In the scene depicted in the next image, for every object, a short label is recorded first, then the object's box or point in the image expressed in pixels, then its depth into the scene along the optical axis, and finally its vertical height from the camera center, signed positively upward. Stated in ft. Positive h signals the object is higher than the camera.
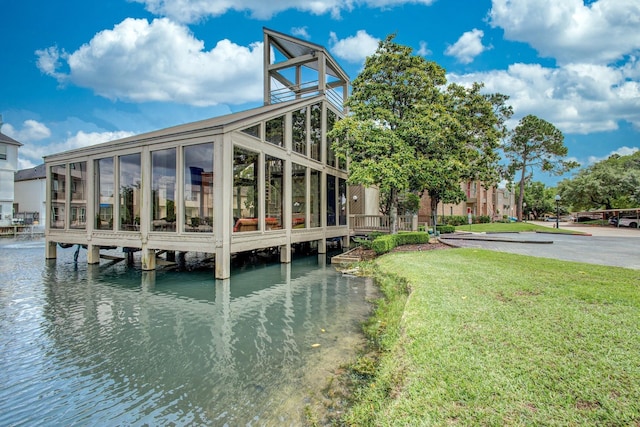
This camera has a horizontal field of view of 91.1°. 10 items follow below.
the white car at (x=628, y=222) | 98.25 -3.92
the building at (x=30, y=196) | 116.78 +6.42
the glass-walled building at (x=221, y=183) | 34.53 +3.75
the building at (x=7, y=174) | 99.30 +12.45
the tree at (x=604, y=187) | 107.76 +8.42
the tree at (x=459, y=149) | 52.65 +11.17
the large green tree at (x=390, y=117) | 48.24 +15.38
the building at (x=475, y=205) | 116.57 +2.32
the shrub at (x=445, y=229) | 82.51 -4.83
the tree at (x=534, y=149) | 113.91 +23.14
